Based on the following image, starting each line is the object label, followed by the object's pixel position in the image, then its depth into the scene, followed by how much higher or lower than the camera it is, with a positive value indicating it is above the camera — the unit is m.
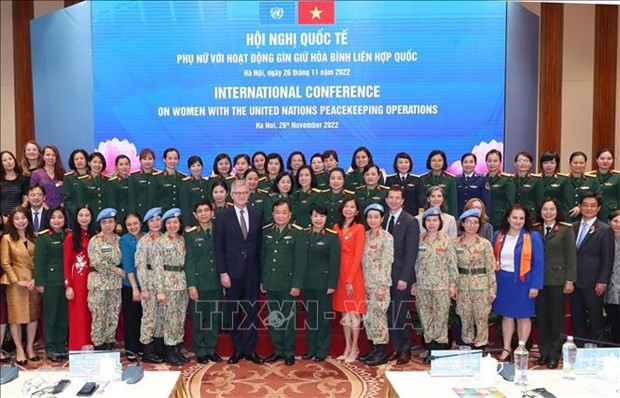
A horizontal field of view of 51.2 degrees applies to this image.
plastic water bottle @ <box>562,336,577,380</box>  3.20 -0.95
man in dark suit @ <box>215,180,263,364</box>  5.22 -0.75
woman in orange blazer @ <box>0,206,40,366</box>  5.22 -0.78
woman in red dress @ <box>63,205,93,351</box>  5.18 -0.81
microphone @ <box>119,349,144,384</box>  3.10 -0.97
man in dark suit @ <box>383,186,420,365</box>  5.14 -0.79
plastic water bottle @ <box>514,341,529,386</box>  3.09 -0.97
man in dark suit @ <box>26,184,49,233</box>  5.54 -0.28
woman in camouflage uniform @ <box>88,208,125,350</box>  5.11 -0.82
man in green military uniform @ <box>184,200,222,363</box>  5.18 -0.91
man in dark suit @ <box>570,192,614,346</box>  5.08 -0.76
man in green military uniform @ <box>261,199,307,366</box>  5.20 -0.82
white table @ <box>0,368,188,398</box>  2.94 -1.00
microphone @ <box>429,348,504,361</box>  3.21 -0.93
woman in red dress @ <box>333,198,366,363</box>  5.16 -0.78
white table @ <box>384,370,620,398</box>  2.95 -1.03
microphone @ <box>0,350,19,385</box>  3.07 -0.95
